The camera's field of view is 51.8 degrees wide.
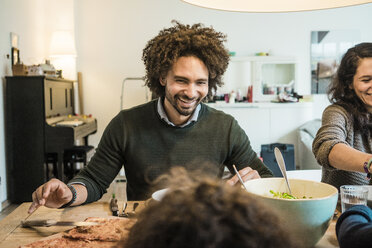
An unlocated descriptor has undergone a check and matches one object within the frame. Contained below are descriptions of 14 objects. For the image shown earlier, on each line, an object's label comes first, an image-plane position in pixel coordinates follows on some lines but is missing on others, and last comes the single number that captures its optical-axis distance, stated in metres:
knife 1.08
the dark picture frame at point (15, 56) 4.09
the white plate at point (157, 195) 0.83
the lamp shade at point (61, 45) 5.08
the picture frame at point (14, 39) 4.07
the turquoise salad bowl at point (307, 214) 0.78
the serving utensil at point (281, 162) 1.01
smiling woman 1.54
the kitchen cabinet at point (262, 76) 5.71
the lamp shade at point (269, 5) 1.05
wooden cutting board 0.90
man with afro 1.52
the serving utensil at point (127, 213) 1.15
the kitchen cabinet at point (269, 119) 5.59
